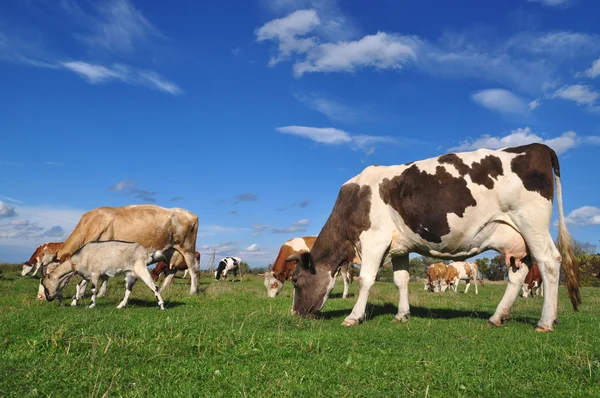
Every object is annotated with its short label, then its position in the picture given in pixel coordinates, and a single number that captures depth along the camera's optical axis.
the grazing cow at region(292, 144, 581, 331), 8.62
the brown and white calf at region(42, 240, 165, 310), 12.77
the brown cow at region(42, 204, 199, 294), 17.05
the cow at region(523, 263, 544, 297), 23.88
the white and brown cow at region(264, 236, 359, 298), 19.74
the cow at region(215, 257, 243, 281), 37.22
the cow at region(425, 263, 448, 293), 31.73
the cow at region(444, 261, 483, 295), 31.20
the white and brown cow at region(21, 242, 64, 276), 31.96
